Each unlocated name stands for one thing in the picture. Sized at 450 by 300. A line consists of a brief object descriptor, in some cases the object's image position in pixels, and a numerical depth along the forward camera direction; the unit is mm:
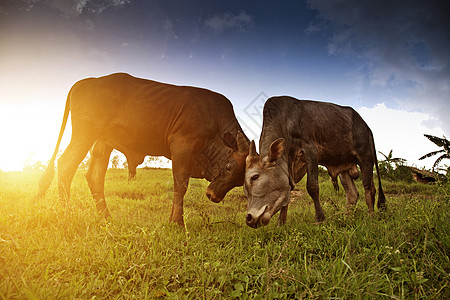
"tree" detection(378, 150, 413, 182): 14344
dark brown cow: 4051
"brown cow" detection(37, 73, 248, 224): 4547
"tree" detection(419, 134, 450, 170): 18344
